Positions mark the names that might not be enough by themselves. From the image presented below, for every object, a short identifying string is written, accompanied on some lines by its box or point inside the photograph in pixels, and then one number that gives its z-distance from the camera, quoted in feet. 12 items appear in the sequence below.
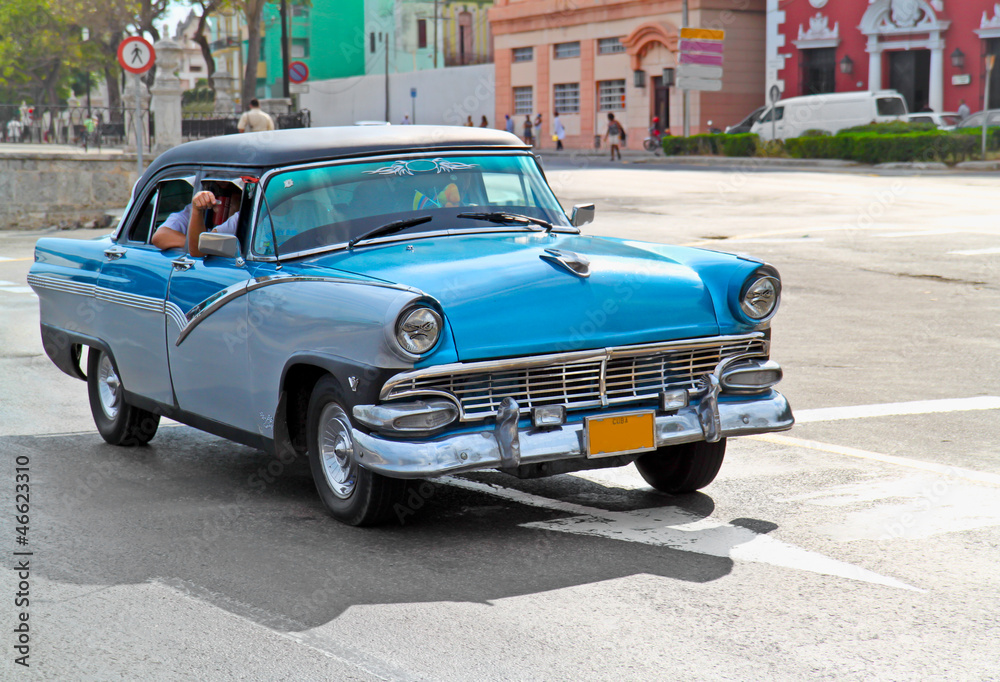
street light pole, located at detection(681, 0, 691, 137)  150.30
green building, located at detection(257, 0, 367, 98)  277.85
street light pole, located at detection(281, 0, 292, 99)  156.76
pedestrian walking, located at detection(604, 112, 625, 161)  150.20
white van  135.13
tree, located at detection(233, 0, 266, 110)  149.07
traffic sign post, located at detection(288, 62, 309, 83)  131.03
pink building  167.22
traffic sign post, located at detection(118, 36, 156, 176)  64.49
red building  140.36
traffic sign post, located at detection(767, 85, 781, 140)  126.00
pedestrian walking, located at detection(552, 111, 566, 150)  168.86
